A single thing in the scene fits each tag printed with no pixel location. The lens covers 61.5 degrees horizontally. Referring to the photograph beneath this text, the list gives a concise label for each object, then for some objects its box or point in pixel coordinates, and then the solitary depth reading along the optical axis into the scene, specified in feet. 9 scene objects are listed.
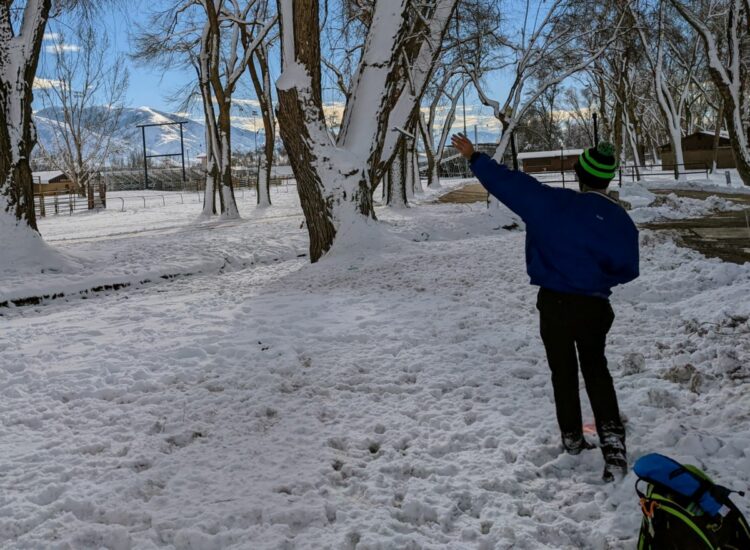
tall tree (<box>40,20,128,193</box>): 137.08
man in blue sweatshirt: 10.44
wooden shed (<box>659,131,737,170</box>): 155.33
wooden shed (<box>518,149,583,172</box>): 220.43
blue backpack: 7.25
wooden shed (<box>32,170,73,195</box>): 196.50
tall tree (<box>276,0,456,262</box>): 31.96
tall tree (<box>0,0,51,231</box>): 35.68
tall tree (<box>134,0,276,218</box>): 68.69
